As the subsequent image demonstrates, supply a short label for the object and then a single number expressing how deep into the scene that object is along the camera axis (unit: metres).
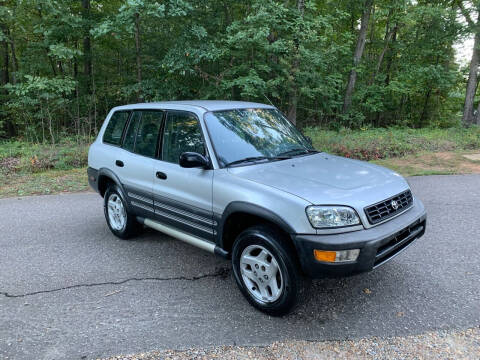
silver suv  2.78
